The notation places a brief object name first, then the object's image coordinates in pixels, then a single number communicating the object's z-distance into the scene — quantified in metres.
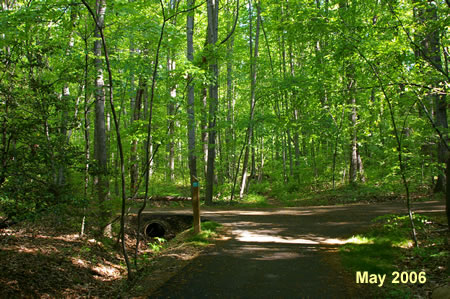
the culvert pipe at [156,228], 11.12
